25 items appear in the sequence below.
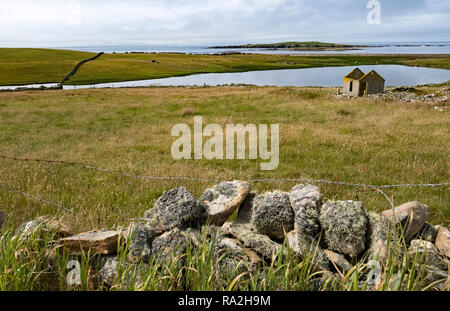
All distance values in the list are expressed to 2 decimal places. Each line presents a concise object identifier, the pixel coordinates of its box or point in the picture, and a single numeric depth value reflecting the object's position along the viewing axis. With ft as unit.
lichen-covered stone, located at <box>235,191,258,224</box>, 17.11
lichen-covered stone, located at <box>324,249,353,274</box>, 12.80
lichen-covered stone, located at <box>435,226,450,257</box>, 13.48
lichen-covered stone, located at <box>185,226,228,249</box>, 13.38
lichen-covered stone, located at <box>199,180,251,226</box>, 16.16
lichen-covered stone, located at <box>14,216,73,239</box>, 13.61
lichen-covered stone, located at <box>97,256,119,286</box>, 12.40
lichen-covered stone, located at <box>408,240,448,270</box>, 12.39
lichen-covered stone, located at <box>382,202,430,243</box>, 13.82
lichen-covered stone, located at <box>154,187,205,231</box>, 15.01
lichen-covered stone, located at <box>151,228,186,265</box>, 12.65
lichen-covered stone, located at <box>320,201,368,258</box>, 13.52
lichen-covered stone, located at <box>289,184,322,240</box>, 14.03
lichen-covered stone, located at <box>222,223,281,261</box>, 13.33
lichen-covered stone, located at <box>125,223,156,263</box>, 13.11
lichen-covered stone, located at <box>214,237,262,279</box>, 12.02
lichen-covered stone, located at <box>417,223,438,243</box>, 14.40
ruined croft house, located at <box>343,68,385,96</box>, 115.34
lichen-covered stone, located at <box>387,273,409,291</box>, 10.32
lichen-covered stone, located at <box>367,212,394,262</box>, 12.64
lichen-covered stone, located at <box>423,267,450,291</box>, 11.17
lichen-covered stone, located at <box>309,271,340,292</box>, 11.71
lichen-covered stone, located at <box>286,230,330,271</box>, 12.45
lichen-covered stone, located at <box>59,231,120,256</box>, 13.28
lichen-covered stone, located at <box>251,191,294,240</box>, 14.75
